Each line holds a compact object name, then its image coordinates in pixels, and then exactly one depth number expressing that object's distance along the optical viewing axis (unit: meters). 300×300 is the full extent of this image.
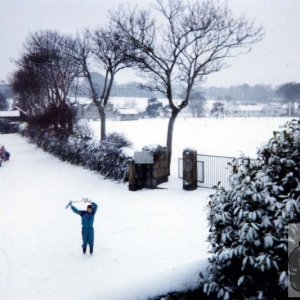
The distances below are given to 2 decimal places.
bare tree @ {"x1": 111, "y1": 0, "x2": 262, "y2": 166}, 17.48
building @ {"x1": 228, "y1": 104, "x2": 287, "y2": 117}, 107.85
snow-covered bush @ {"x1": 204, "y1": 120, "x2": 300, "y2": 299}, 3.54
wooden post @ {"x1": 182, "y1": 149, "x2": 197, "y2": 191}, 14.01
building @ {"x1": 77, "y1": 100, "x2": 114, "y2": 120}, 99.62
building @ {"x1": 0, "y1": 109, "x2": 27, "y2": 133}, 60.69
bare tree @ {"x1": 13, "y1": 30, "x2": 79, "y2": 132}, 28.16
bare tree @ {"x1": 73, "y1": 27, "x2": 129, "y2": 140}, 23.99
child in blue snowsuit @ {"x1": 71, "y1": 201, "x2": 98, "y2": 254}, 7.88
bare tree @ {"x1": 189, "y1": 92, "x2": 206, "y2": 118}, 103.59
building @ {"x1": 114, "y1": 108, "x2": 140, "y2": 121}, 98.38
